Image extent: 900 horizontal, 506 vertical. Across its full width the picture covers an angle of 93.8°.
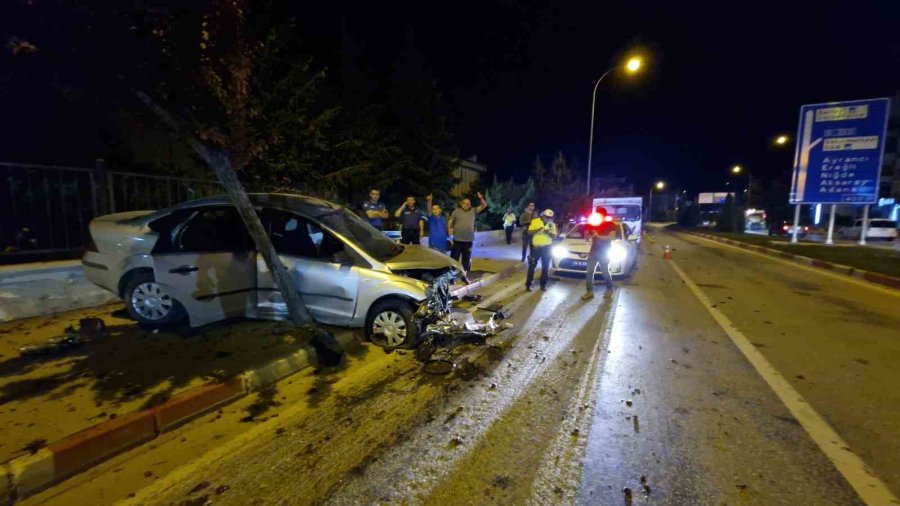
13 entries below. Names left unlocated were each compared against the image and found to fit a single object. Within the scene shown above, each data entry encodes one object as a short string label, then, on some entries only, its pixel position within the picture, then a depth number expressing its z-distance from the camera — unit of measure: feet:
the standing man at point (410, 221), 28.48
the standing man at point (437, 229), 30.14
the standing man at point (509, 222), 57.41
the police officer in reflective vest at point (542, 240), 27.78
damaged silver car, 15.92
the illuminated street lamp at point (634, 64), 56.80
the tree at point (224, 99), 13.92
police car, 32.17
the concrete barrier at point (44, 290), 16.92
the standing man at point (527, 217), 35.60
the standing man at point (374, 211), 28.07
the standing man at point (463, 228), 29.94
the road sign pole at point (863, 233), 63.98
